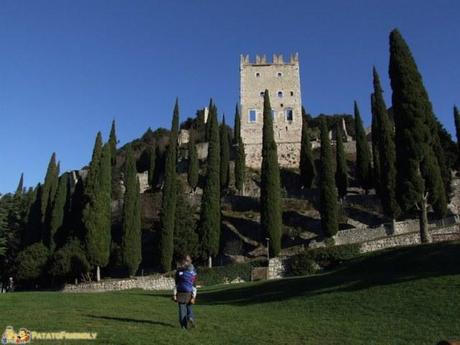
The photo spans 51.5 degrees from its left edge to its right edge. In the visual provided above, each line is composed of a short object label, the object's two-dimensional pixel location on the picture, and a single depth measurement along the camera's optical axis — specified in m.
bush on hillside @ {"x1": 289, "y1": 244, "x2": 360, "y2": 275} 30.80
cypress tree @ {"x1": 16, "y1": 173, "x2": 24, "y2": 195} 76.14
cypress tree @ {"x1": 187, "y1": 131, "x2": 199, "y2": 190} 56.09
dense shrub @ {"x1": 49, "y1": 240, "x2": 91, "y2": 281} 36.06
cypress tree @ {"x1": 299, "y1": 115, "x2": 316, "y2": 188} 53.06
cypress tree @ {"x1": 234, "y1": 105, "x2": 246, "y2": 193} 54.69
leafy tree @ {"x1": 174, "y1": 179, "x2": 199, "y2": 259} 37.38
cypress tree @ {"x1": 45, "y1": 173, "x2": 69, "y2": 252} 42.88
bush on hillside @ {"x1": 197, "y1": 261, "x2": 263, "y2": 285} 33.56
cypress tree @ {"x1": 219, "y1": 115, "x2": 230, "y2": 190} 52.84
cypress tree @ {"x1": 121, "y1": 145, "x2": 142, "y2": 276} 36.07
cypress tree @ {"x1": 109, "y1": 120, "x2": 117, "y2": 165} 53.34
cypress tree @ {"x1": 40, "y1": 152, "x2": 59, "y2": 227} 47.95
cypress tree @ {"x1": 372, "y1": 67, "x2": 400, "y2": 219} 35.03
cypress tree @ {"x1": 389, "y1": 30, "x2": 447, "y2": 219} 26.30
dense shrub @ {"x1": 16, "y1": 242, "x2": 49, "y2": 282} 39.94
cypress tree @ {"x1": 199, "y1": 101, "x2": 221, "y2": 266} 37.28
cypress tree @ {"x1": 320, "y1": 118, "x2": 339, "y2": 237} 35.84
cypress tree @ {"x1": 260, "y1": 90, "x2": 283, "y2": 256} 35.00
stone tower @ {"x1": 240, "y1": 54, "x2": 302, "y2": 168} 63.25
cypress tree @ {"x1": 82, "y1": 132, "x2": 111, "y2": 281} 35.94
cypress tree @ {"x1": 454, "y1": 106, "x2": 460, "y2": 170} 46.76
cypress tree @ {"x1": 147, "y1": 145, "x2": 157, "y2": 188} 64.54
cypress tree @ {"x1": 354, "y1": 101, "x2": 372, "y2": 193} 48.91
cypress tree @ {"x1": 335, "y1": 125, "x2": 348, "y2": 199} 48.03
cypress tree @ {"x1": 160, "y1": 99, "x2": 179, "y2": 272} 36.12
